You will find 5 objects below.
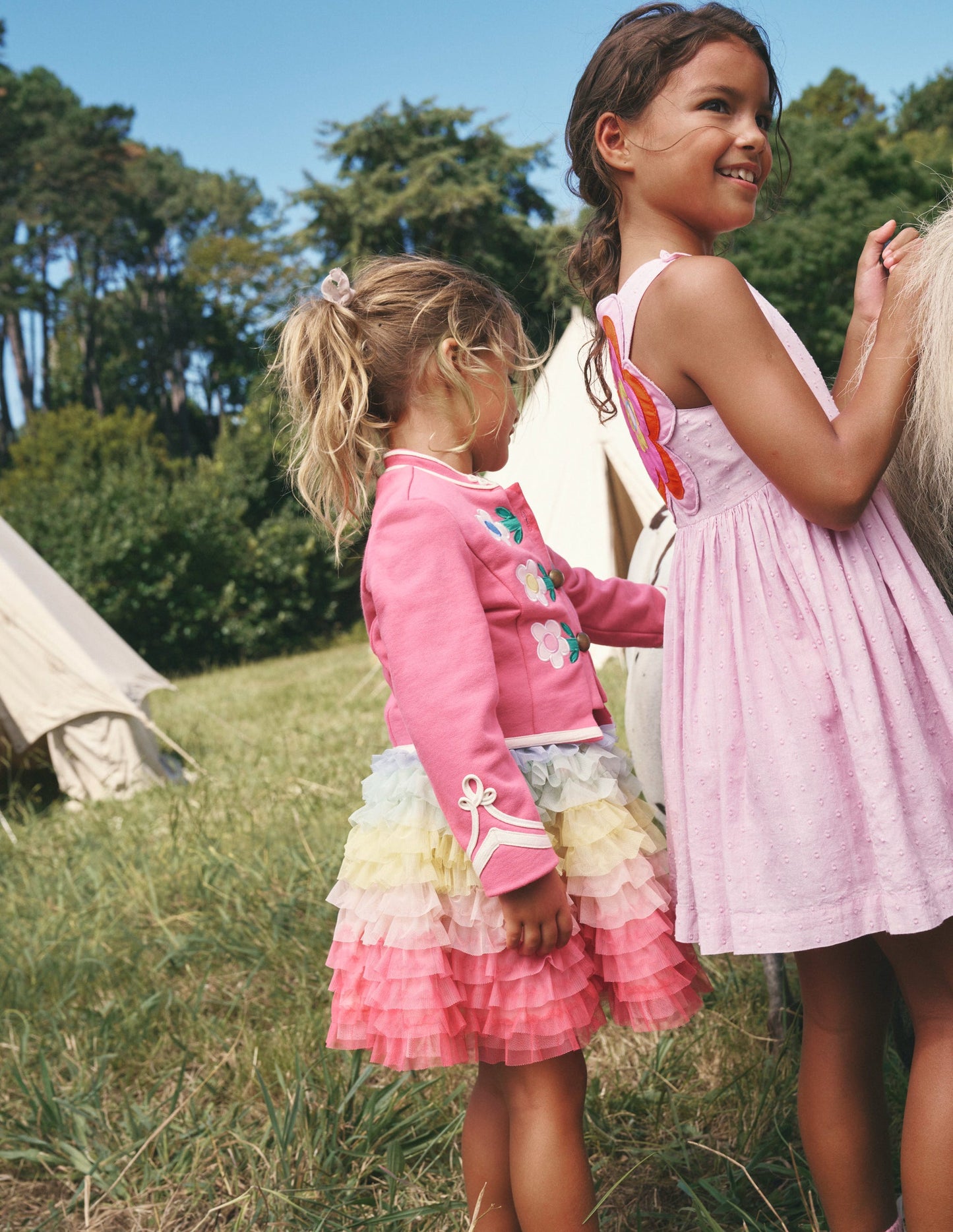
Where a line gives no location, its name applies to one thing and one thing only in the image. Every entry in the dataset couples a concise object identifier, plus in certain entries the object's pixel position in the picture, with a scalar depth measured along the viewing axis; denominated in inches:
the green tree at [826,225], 740.0
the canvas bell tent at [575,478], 265.3
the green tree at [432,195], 834.2
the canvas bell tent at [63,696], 215.0
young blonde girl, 51.9
